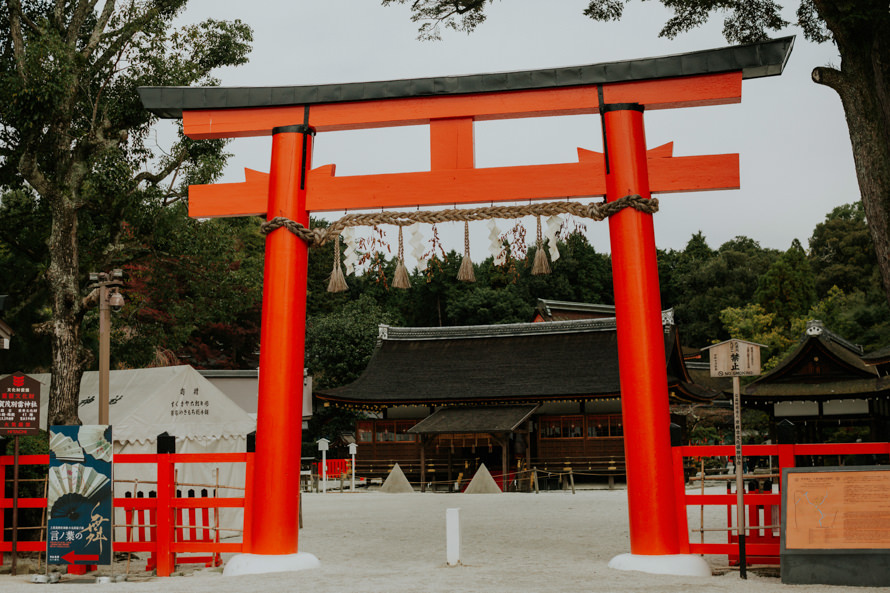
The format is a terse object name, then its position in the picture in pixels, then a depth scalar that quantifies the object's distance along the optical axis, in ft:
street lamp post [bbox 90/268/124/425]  36.42
